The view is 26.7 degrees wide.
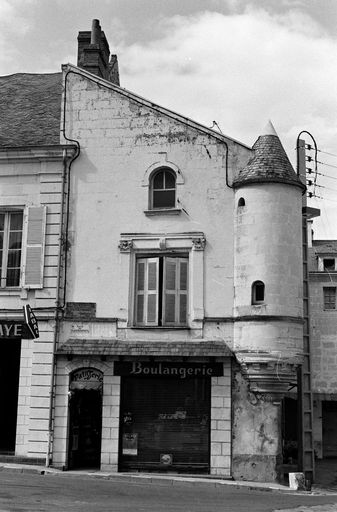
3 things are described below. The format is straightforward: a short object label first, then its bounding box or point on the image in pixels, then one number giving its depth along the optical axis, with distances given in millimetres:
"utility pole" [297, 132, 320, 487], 18672
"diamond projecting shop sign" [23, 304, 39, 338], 19000
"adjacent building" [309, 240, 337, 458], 31797
